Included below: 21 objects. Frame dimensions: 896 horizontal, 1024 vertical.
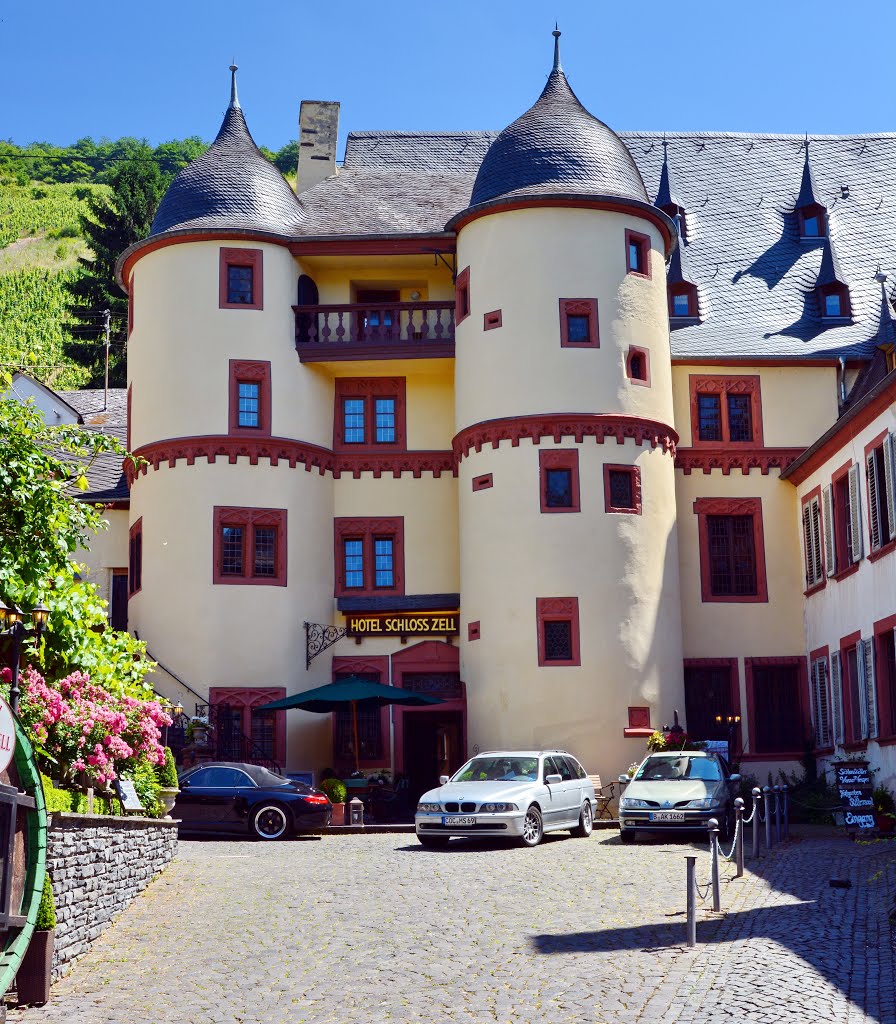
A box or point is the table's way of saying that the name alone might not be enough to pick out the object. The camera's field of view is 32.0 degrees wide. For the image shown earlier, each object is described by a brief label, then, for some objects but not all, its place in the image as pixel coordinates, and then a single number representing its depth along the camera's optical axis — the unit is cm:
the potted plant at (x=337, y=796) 3022
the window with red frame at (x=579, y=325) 3594
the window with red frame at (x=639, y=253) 3725
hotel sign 3691
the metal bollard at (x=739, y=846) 1891
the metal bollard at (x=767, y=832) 2350
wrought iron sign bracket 3659
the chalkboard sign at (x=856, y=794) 2669
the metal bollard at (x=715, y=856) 1569
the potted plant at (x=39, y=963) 1294
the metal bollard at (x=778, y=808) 2588
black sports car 2669
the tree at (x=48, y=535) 1739
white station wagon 2433
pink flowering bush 1709
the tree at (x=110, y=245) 6969
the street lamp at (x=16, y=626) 1432
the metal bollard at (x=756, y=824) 2081
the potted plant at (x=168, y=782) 2222
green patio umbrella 3244
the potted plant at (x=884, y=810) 2664
